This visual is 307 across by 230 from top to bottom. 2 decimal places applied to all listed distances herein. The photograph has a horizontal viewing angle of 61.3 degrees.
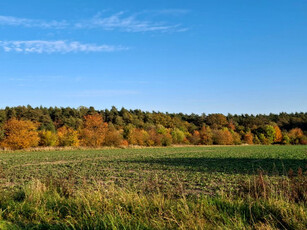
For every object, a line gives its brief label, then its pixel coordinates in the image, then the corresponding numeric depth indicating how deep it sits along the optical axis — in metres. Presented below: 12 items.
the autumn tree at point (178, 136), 95.94
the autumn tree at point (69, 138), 66.50
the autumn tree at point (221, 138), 104.31
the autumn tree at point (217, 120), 134.49
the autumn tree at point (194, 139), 99.38
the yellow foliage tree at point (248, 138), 117.50
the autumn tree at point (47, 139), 64.81
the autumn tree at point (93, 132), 68.75
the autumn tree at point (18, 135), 55.34
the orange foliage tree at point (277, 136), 121.19
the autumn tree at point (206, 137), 102.94
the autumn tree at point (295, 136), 120.81
